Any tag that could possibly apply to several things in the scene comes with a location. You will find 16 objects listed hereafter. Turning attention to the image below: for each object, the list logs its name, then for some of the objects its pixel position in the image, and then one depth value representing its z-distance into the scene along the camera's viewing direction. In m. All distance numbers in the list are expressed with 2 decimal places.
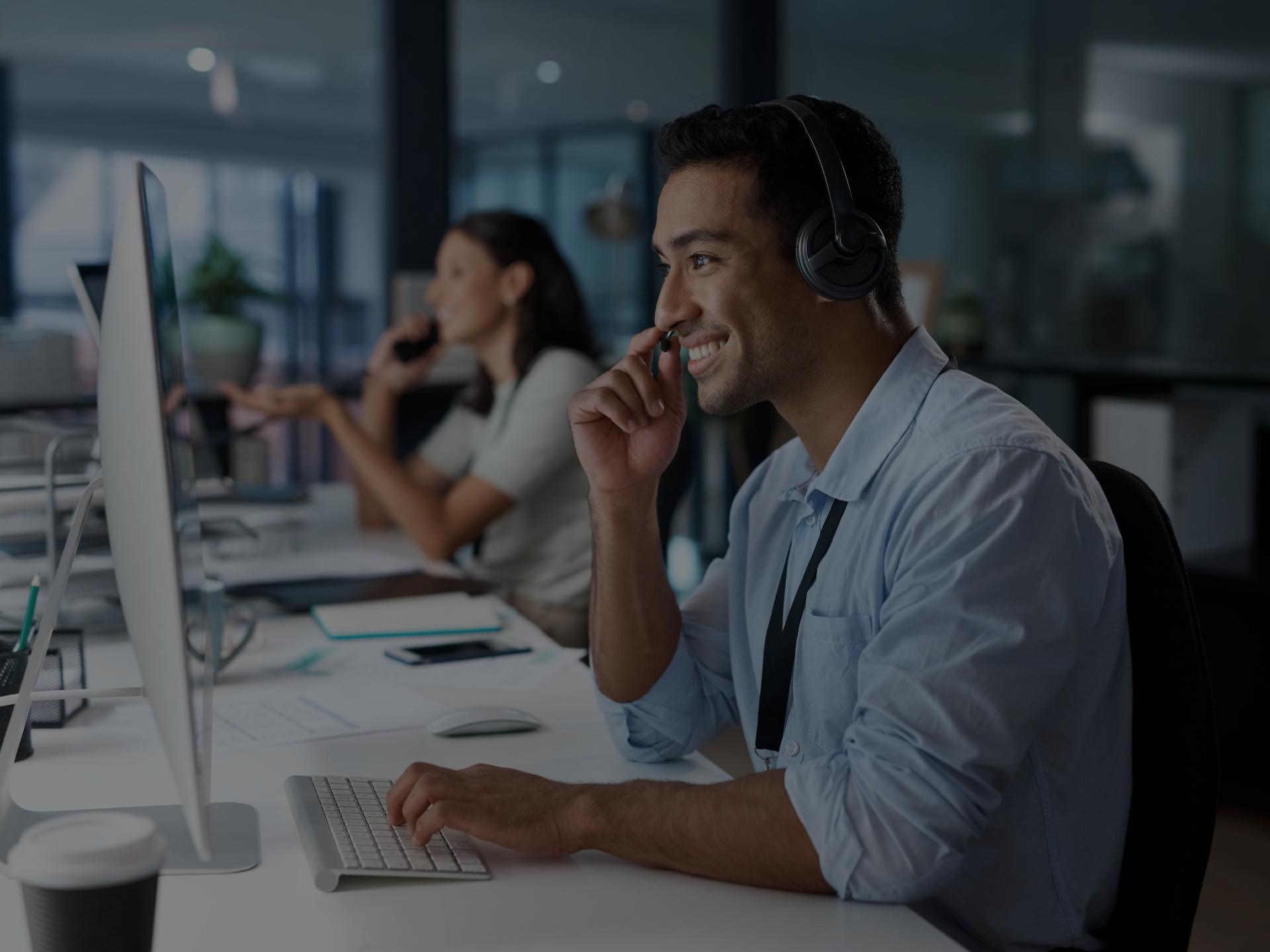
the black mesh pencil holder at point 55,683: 1.42
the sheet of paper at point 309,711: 1.41
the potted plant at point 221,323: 3.11
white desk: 0.93
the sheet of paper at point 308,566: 2.23
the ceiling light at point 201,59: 6.85
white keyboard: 1.02
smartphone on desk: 1.71
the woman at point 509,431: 2.51
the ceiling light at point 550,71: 6.33
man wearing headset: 0.98
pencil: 1.34
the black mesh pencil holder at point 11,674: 1.22
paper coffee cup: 0.71
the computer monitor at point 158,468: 0.76
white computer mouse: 1.38
